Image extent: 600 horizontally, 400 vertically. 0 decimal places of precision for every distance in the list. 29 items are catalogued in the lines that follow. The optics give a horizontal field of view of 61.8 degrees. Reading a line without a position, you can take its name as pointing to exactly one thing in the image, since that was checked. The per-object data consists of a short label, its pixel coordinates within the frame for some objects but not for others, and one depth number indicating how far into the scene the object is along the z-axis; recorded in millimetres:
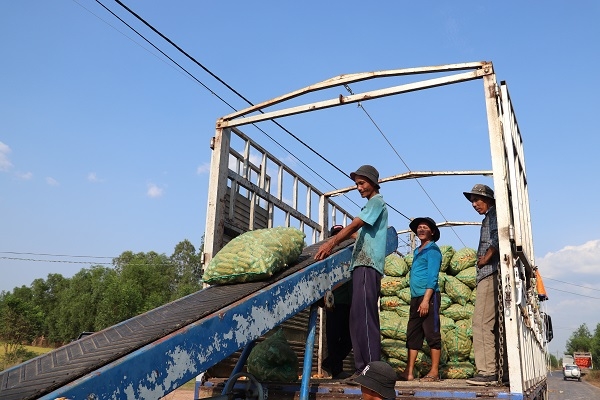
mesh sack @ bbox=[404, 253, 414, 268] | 7112
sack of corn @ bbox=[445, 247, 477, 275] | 6656
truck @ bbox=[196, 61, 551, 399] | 3322
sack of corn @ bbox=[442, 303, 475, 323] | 6121
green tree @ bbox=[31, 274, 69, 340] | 69312
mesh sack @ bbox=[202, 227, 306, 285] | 3152
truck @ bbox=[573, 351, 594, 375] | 68688
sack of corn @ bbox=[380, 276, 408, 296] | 6777
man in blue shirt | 4301
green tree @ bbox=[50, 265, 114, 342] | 55062
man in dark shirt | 3824
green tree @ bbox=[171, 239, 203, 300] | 61344
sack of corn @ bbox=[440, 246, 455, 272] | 6754
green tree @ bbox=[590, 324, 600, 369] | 84250
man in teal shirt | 3473
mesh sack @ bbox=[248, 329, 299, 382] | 3882
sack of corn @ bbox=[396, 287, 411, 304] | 6586
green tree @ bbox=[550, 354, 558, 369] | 128525
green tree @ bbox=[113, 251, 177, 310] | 53047
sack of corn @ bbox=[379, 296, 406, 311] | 6613
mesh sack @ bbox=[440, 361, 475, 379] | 5492
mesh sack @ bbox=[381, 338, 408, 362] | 5754
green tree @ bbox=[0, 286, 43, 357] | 36594
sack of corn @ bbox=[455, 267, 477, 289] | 6465
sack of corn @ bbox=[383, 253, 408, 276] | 6938
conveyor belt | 1903
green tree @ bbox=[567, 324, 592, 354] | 103094
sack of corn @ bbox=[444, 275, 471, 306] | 6316
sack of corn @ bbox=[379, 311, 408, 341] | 5953
